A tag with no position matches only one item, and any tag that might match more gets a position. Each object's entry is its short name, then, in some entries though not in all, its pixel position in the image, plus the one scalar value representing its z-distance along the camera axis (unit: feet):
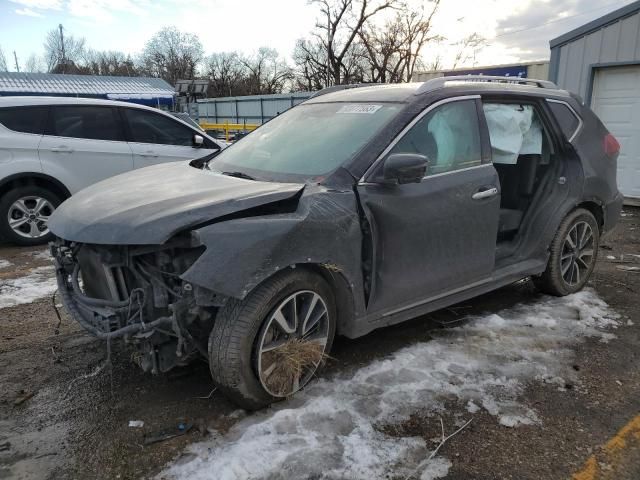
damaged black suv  8.53
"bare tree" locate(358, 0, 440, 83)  122.31
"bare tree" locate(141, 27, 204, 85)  225.15
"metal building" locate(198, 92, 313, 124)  83.35
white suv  20.63
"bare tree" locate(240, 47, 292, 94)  185.82
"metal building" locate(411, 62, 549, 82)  68.44
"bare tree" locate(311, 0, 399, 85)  117.29
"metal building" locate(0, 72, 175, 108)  115.14
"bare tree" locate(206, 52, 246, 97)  202.39
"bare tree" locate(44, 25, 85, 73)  209.67
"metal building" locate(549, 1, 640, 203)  29.50
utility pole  216.74
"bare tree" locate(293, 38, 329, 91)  140.46
